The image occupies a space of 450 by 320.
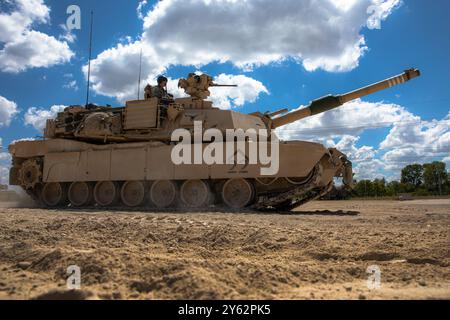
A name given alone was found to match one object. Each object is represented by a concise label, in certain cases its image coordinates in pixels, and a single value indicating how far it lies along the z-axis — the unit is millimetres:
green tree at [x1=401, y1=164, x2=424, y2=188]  59719
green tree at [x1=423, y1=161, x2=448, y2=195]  51250
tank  12641
